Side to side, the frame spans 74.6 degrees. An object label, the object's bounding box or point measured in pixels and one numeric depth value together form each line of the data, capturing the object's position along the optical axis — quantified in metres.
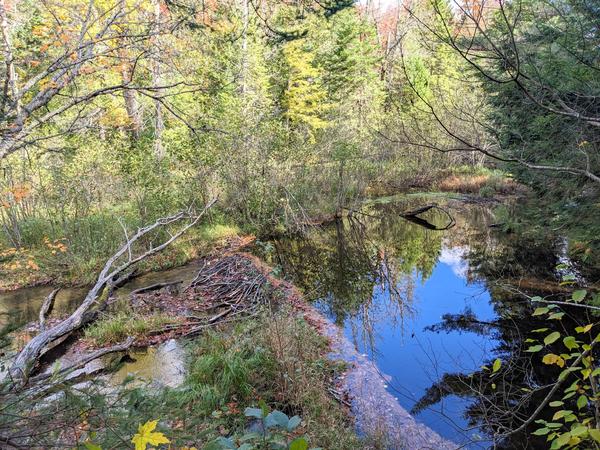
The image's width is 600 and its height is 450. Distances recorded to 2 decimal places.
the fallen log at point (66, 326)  4.09
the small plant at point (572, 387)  1.52
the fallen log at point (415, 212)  15.82
